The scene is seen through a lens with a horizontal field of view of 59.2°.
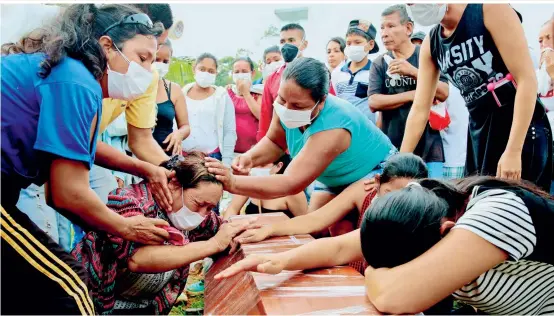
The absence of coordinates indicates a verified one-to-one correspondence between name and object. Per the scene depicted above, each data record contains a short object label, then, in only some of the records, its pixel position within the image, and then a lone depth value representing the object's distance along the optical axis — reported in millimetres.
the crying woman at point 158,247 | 2416
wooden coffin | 1725
